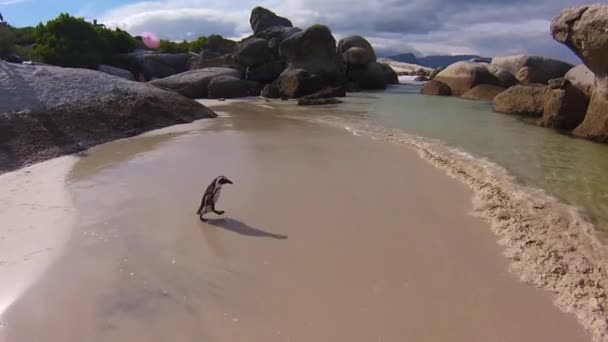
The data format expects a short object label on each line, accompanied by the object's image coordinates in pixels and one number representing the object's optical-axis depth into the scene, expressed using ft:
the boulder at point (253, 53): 86.63
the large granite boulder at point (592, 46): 34.11
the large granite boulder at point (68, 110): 25.16
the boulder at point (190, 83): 72.33
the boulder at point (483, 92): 72.38
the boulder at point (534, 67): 79.36
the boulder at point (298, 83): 71.31
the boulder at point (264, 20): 105.60
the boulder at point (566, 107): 39.32
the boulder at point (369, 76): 95.30
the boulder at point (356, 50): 96.53
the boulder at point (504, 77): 81.87
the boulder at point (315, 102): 61.06
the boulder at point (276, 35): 88.63
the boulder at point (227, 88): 72.64
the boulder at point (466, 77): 81.97
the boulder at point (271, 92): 73.77
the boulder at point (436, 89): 81.35
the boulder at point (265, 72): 85.71
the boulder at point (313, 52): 81.35
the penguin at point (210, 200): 15.69
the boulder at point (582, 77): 49.06
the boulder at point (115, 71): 85.40
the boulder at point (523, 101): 49.19
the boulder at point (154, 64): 101.50
